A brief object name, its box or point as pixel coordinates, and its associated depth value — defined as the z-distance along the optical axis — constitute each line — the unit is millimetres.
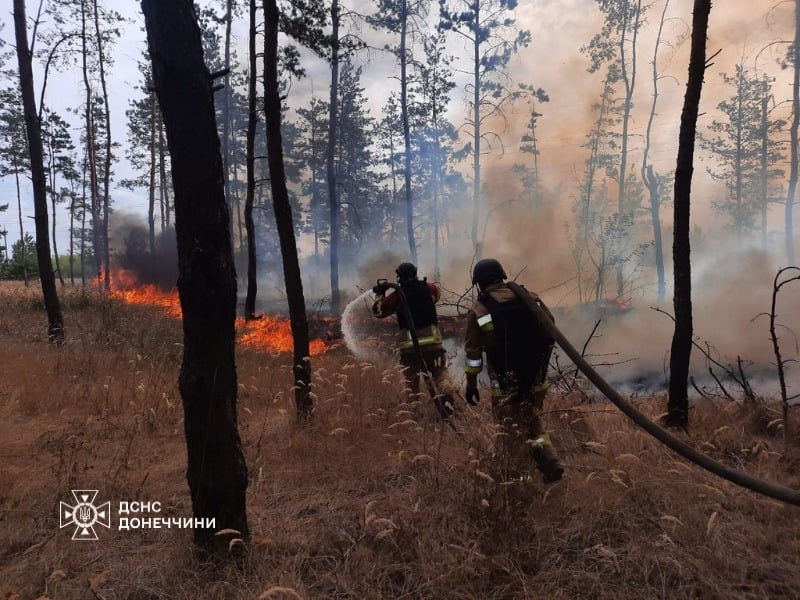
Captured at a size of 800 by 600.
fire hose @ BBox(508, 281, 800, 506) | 2492
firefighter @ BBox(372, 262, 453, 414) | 6102
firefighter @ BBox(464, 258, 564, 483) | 3795
